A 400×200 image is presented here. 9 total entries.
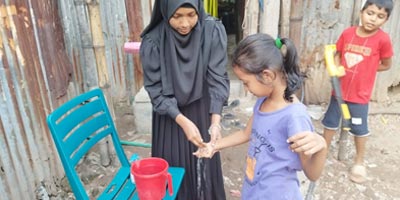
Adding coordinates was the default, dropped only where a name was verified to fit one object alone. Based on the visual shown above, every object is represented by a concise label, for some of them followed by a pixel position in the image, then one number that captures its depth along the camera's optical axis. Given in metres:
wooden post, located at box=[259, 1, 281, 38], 4.04
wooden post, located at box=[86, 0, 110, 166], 2.69
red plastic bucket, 1.60
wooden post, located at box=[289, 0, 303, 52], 3.97
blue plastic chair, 1.75
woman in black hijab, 1.83
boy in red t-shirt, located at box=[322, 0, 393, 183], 2.67
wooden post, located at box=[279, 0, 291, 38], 4.00
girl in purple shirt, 1.42
